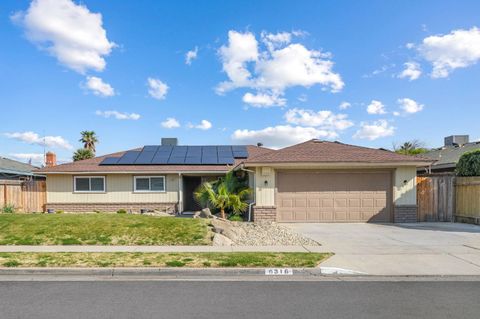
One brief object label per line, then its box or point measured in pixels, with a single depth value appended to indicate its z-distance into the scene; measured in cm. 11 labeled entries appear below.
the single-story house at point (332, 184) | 1466
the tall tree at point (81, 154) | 3734
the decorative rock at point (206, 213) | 1518
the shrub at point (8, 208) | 1631
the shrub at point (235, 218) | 1505
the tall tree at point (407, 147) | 4598
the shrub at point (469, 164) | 1449
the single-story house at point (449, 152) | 2310
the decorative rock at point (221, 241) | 980
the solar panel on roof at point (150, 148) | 2263
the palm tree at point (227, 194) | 1547
